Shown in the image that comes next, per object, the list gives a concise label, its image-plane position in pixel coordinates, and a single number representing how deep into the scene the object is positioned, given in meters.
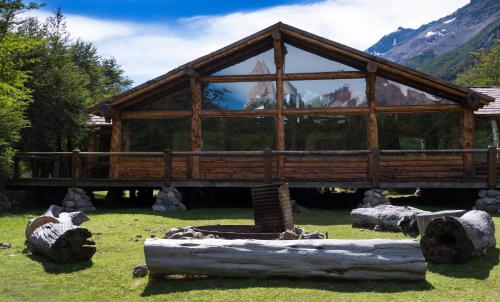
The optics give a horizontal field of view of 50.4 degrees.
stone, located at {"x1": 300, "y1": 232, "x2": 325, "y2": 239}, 9.51
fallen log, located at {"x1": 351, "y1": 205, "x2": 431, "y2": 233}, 11.58
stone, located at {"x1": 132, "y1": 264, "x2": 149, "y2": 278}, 8.09
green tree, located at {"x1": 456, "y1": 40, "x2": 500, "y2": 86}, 55.84
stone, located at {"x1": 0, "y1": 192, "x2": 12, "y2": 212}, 16.94
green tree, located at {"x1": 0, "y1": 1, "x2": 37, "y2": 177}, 16.03
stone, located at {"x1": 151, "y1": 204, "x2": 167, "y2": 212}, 16.69
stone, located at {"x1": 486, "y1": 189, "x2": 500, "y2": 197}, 15.80
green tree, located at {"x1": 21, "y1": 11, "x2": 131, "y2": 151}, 20.72
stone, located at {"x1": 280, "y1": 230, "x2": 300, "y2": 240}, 9.11
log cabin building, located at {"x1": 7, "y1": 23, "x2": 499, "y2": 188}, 17.20
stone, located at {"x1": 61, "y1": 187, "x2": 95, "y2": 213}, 16.83
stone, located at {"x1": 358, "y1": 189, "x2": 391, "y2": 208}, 16.02
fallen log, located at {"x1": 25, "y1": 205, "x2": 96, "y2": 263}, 8.85
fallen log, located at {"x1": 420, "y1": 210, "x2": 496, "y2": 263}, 8.56
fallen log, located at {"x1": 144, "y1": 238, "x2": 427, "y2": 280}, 7.37
